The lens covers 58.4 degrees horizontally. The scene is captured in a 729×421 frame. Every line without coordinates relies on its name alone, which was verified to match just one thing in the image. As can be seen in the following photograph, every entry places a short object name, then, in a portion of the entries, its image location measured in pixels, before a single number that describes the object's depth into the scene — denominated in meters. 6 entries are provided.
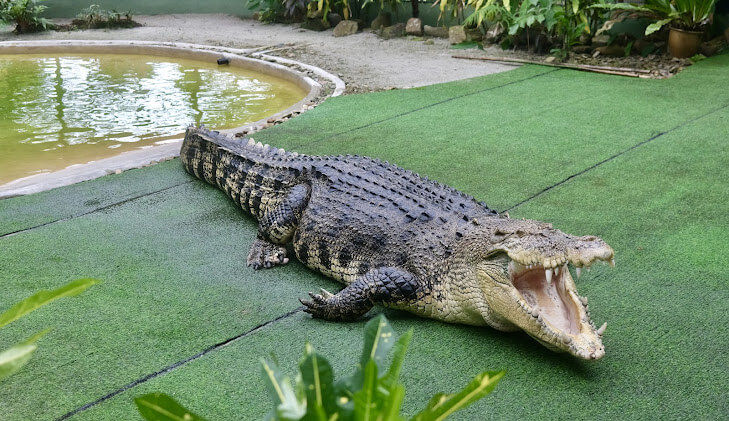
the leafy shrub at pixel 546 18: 8.45
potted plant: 7.72
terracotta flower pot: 7.88
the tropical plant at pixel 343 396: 1.29
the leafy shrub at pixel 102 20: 13.20
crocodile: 2.58
